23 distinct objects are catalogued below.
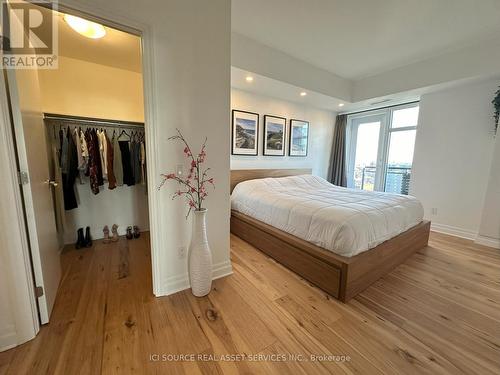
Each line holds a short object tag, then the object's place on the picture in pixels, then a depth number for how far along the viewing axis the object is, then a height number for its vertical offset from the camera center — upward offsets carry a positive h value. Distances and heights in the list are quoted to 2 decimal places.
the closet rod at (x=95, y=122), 2.44 +0.44
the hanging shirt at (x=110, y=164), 2.70 -0.11
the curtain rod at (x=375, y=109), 3.92 +1.11
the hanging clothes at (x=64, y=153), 2.48 +0.02
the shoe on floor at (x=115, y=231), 2.92 -1.05
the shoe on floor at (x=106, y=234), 2.84 -1.07
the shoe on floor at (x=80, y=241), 2.63 -1.08
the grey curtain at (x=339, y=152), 4.95 +0.19
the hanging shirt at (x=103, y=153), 2.67 +0.03
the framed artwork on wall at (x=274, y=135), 3.97 +0.46
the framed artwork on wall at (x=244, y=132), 3.57 +0.46
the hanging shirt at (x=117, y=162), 2.83 -0.08
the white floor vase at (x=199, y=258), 1.73 -0.84
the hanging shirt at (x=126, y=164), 2.85 -0.11
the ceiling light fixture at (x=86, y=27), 1.75 +1.10
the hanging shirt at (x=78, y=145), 2.53 +0.12
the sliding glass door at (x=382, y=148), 4.09 +0.27
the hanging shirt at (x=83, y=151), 2.55 +0.05
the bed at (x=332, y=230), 1.82 -0.76
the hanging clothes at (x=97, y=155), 2.63 +0.01
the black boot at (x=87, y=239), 2.67 -1.09
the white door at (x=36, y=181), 1.29 -0.19
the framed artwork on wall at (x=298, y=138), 4.36 +0.46
